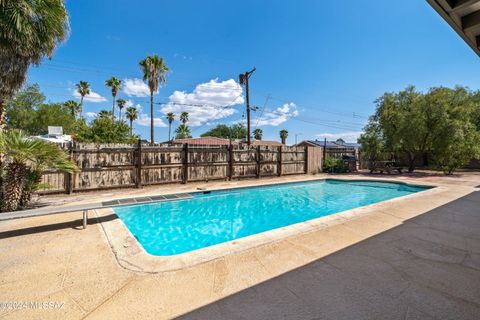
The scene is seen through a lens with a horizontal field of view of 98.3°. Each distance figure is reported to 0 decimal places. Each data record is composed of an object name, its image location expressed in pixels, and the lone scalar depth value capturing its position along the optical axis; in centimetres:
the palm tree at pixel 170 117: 4422
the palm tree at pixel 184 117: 4759
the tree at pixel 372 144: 1514
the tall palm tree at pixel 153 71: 1802
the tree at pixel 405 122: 1336
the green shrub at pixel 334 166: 1450
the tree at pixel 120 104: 3447
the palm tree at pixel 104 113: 2630
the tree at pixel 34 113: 2308
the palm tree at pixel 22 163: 446
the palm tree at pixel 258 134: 5444
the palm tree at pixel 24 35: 466
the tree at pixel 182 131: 4731
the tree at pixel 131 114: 3509
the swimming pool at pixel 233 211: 491
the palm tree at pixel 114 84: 2714
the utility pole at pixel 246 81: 1375
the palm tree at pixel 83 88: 3016
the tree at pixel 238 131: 5825
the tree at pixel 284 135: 4996
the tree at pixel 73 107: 3030
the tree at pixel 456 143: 1241
